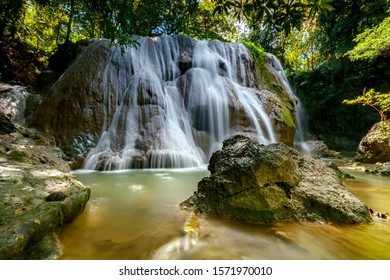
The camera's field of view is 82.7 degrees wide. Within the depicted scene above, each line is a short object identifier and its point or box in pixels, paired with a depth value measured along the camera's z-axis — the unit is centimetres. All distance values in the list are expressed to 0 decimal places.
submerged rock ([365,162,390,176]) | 502
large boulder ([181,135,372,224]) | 215
